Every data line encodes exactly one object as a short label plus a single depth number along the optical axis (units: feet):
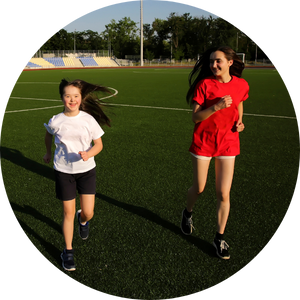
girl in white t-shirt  8.31
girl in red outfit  8.26
